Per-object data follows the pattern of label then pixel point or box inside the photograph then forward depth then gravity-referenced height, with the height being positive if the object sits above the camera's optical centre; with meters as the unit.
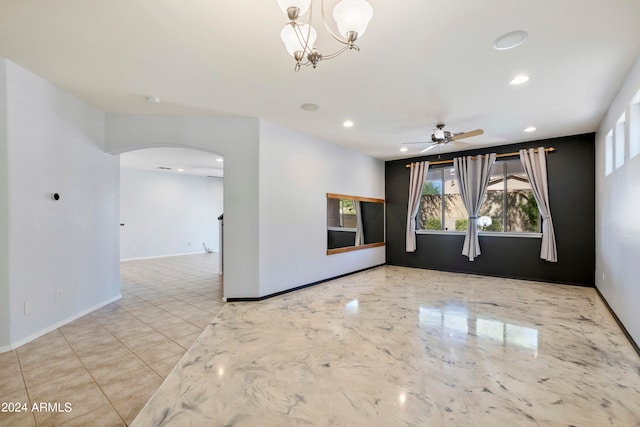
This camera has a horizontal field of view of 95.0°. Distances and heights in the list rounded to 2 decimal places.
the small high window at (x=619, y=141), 3.27 +0.84
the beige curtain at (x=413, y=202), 6.73 +0.25
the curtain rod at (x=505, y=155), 5.32 +1.14
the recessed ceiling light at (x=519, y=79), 2.92 +1.37
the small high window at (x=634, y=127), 2.80 +0.84
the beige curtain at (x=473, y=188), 5.90 +0.52
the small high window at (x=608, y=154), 3.82 +0.81
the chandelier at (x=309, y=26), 1.56 +1.08
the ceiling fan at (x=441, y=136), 4.35 +1.15
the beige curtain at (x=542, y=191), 5.27 +0.41
